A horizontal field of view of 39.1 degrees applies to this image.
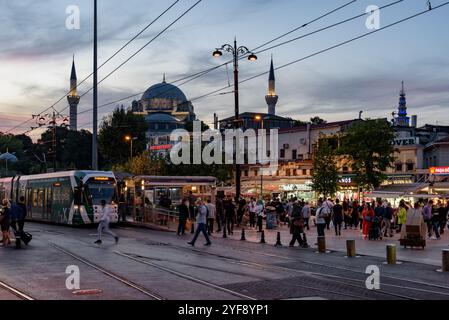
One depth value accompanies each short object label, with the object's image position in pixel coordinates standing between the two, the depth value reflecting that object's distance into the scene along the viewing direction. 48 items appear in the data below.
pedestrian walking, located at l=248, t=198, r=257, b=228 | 31.42
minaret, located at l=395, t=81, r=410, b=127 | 117.76
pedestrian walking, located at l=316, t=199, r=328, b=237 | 21.97
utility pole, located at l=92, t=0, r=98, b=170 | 36.34
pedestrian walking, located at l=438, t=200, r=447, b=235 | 26.36
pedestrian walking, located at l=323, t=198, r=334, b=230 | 22.00
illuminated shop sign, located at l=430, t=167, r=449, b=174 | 50.13
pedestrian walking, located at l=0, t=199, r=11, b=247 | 19.55
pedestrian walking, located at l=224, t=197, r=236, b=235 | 27.12
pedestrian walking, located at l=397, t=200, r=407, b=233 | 23.57
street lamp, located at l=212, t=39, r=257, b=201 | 30.58
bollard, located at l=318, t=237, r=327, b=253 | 19.77
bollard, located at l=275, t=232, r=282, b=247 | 22.10
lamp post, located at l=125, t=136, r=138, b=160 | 72.38
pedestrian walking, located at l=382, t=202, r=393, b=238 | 25.53
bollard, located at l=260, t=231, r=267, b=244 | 23.12
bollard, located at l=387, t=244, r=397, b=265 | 16.70
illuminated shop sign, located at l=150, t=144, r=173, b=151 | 95.18
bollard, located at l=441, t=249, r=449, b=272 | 15.20
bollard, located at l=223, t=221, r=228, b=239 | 25.56
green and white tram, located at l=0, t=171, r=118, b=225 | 30.27
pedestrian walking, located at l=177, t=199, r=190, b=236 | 25.53
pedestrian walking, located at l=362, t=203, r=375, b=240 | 24.34
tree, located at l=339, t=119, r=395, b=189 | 51.53
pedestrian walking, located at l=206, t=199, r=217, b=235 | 26.28
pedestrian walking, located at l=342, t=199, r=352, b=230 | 31.94
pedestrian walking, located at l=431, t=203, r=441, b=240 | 25.00
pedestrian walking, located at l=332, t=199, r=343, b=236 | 27.25
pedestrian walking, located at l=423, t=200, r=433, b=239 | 24.00
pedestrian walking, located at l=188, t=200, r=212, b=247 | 20.86
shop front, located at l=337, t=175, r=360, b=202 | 59.53
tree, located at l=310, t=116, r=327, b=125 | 115.94
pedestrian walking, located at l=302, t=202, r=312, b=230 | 28.86
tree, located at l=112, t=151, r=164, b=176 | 65.81
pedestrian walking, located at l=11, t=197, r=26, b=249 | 20.12
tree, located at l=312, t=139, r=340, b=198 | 55.21
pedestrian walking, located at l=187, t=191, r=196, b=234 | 31.81
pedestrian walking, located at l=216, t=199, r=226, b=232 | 28.60
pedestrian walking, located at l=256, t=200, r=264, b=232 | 28.68
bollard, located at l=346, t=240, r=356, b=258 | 18.53
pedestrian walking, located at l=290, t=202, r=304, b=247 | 21.02
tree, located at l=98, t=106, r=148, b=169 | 77.62
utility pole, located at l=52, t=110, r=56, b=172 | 48.09
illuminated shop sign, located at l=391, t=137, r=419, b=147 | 60.19
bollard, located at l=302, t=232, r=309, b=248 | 21.34
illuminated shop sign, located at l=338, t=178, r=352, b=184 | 60.19
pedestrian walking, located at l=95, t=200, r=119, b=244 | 21.31
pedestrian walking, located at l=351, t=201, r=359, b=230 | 32.29
